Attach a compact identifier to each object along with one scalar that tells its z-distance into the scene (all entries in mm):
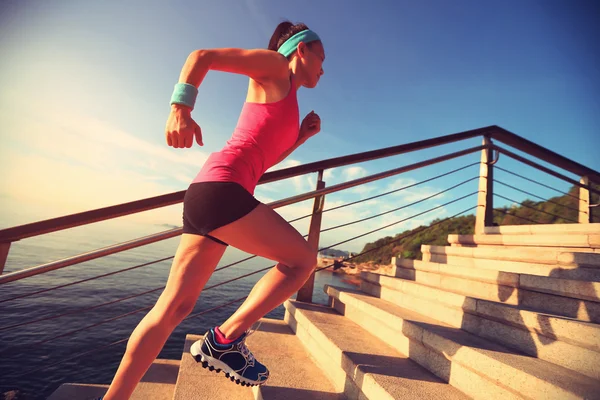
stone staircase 1176
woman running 932
